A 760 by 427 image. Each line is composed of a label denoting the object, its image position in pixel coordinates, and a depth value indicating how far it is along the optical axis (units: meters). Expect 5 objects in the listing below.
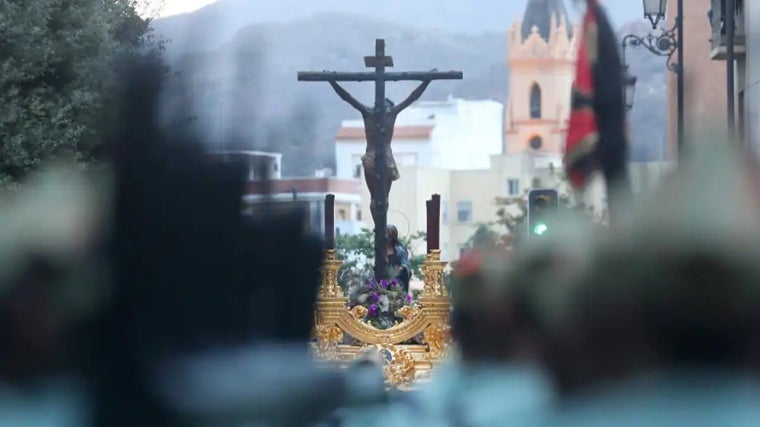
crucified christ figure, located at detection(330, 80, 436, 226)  22.23
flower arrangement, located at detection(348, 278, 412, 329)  18.67
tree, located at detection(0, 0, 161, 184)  23.48
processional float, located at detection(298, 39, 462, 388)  13.30
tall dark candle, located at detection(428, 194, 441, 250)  18.92
